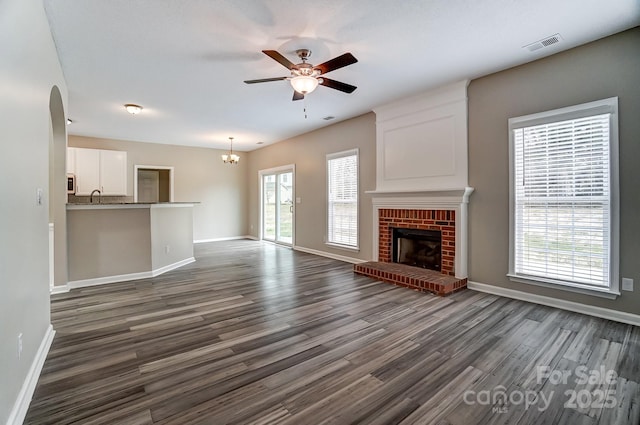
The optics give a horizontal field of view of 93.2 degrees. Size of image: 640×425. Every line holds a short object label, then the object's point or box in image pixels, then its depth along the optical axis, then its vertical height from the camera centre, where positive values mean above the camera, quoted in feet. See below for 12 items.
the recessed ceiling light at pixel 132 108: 16.26 +5.60
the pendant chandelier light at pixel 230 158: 25.40 +4.36
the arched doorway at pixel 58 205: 12.71 +0.24
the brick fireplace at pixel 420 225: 13.92 -0.81
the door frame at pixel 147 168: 25.55 +3.24
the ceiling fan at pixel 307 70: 8.91 +4.41
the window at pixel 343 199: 19.22 +0.72
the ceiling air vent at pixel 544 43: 9.77 +5.53
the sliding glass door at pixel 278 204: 25.80 +0.48
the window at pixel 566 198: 9.84 +0.39
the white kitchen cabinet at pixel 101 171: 21.95 +2.95
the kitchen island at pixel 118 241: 13.66 -1.51
